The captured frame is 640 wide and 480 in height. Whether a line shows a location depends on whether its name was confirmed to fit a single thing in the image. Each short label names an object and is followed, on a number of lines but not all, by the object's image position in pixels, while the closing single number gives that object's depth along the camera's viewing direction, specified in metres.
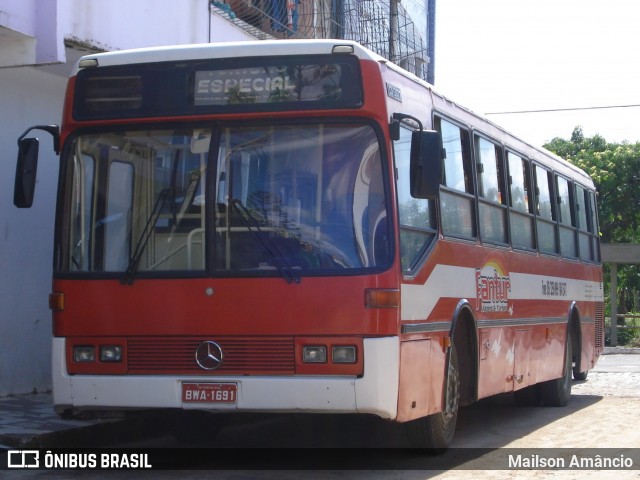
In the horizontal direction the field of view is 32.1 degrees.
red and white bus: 7.71
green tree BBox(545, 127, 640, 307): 40.00
